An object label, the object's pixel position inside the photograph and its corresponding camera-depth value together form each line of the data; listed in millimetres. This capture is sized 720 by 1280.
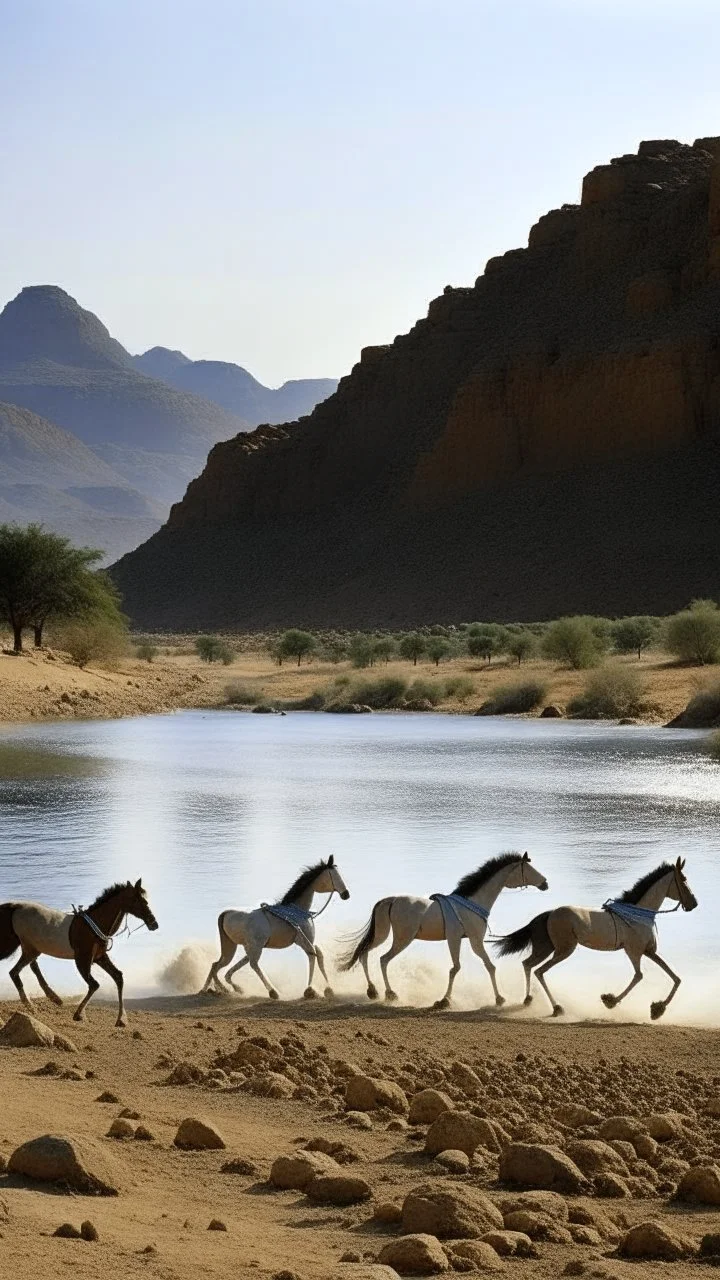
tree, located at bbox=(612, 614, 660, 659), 121437
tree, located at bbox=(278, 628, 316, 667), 141000
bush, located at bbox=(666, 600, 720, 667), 103062
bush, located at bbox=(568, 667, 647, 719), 88375
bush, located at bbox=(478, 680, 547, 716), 94937
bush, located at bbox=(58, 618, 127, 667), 113750
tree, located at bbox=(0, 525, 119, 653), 112250
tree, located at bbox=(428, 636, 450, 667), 126625
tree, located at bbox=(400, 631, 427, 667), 130125
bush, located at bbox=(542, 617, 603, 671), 109000
